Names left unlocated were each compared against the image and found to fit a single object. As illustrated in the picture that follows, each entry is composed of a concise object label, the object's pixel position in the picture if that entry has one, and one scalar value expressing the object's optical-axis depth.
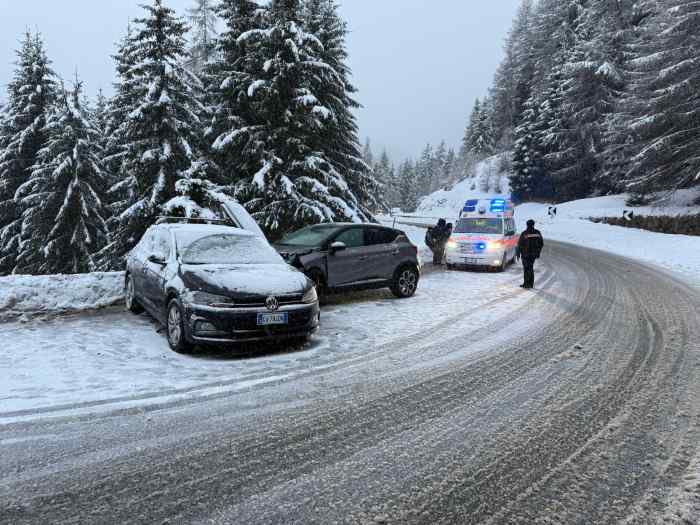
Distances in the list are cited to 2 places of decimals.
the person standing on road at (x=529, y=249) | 11.31
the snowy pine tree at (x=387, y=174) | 83.06
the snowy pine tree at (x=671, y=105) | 26.77
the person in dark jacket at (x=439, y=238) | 16.22
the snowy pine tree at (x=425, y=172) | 105.90
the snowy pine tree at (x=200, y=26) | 29.06
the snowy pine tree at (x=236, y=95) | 16.06
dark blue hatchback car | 5.56
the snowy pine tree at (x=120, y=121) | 16.59
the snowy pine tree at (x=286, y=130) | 15.39
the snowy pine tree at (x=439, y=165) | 102.88
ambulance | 14.43
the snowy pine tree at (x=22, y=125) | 21.58
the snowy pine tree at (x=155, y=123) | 15.88
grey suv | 9.01
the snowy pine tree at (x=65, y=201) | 19.19
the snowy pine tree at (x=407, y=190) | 90.07
